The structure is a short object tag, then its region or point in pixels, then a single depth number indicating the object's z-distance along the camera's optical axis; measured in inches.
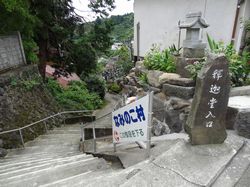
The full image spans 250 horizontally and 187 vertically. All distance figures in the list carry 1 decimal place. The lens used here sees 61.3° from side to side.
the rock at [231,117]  136.8
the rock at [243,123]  130.4
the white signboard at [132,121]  99.6
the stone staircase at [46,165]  119.4
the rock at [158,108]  173.3
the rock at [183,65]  167.7
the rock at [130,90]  232.1
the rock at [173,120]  160.1
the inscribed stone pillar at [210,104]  100.5
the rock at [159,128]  169.3
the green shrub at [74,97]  434.2
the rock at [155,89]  180.4
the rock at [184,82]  158.7
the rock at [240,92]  164.9
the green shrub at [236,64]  166.2
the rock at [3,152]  198.6
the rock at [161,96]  174.0
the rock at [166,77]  170.9
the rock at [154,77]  182.7
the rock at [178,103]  156.1
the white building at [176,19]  256.2
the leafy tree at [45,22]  243.3
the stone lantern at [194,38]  171.2
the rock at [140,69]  216.7
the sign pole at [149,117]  92.0
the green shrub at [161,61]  192.6
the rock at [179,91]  157.0
